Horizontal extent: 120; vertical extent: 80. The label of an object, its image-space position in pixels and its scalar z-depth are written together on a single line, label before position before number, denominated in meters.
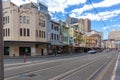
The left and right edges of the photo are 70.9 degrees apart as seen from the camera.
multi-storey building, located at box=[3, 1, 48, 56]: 19.21
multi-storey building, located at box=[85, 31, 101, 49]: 44.84
